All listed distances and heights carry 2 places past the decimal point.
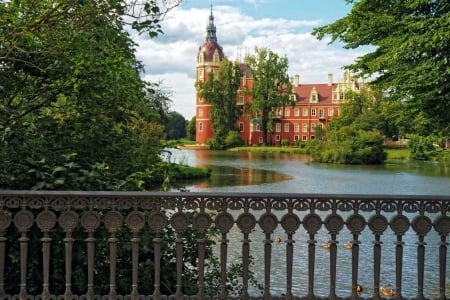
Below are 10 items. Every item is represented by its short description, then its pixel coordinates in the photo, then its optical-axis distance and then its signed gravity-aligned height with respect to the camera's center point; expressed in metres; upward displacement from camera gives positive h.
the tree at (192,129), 98.25 +1.65
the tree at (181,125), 111.68 +2.82
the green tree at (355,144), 45.38 -0.37
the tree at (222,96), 71.06 +5.69
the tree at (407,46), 8.08 +1.55
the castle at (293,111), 81.50 +4.62
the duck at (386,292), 6.38 -1.85
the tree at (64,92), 3.85 +0.38
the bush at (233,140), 73.00 -0.20
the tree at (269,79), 67.88 +7.76
